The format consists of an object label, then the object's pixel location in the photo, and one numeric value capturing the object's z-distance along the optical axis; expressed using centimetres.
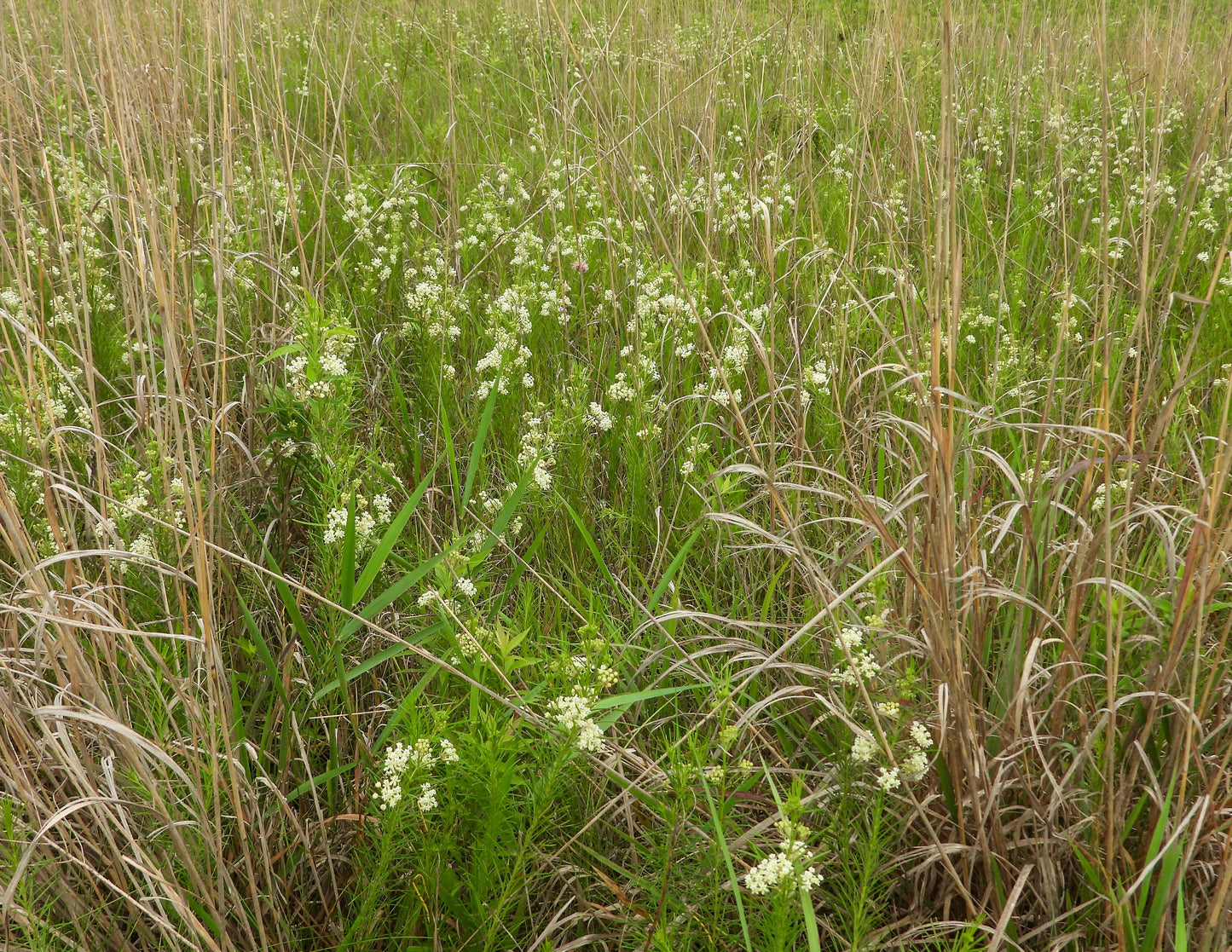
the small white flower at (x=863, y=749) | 129
